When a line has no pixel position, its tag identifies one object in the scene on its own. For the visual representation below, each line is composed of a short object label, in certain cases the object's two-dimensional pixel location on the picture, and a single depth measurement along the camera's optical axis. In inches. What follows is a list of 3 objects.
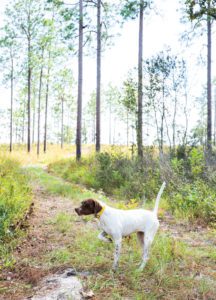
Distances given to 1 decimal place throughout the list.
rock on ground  131.0
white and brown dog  155.2
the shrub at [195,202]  258.1
